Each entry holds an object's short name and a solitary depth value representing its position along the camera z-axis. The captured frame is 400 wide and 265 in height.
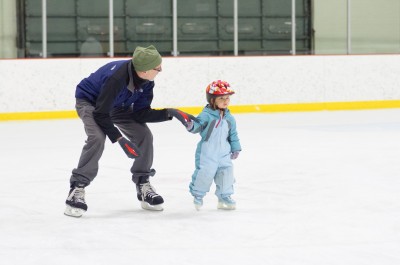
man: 7.00
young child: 7.40
